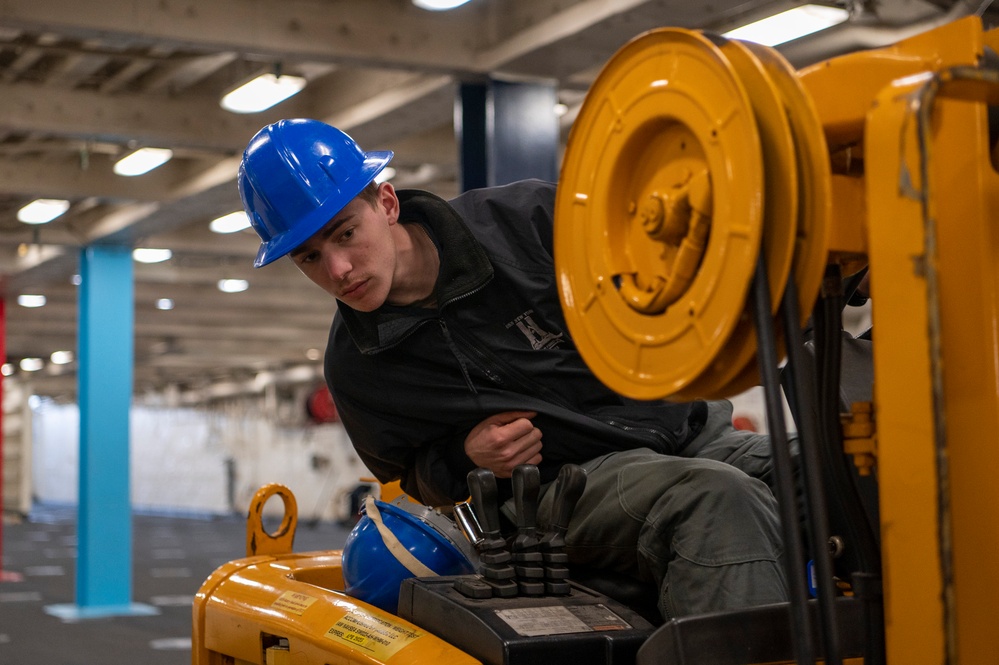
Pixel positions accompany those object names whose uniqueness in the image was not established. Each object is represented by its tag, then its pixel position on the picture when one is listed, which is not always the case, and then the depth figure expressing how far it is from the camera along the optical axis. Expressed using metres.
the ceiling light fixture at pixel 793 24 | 5.43
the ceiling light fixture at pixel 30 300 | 14.18
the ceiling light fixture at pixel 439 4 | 5.08
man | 2.00
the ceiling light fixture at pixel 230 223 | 9.61
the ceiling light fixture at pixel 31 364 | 22.09
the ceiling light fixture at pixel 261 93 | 6.30
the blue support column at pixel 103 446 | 9.56
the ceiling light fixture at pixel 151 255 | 10.92
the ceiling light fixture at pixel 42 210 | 9.12
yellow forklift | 1.11
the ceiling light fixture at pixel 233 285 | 13.39
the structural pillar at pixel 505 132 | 5.85
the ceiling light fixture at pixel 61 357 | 20.88
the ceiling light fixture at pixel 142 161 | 7.79
